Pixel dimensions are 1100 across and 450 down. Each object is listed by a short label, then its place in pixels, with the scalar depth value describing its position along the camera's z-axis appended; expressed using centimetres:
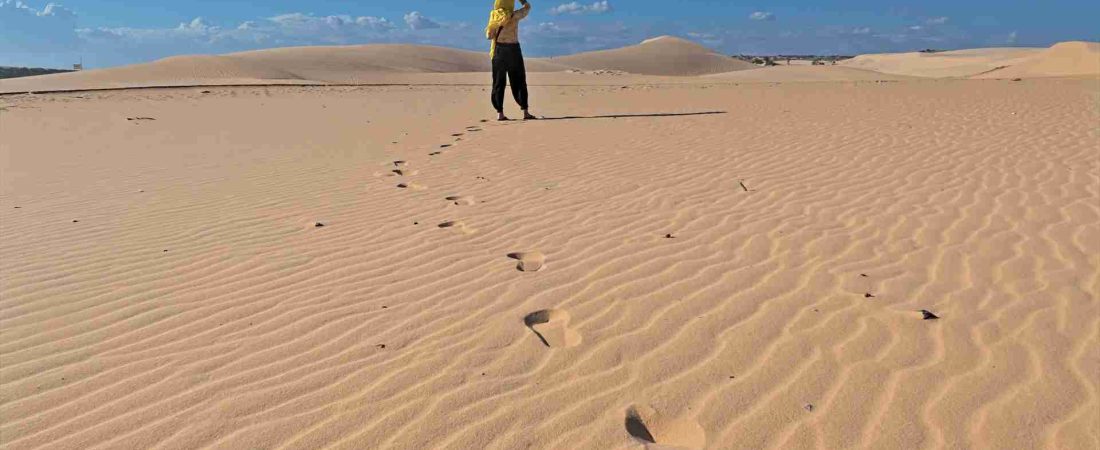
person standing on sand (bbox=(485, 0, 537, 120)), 1023
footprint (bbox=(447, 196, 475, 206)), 584
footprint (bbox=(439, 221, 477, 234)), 491
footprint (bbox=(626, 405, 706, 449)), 239
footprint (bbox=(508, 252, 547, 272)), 413
